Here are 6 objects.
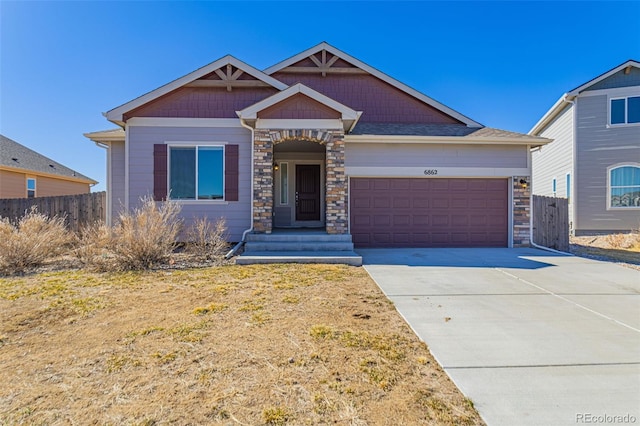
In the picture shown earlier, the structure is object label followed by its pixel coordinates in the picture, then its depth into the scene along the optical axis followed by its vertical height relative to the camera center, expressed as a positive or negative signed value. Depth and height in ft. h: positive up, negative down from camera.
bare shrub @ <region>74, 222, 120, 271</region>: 21.03 -2.95
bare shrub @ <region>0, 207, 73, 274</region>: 20.67 -2.37
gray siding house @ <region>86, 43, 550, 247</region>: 28.07 +4.78
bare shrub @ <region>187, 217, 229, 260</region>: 25.00 -2.60
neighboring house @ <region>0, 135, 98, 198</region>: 51.98 +6.80
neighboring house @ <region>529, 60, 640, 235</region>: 42.52 +8.68
